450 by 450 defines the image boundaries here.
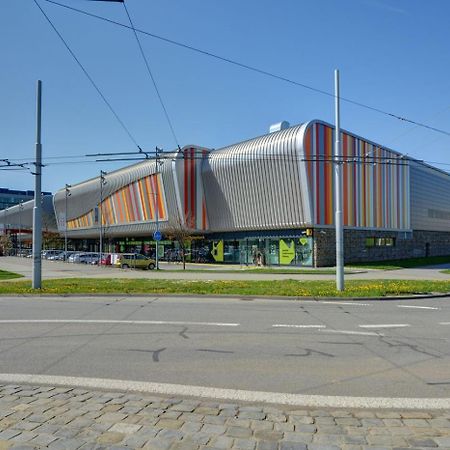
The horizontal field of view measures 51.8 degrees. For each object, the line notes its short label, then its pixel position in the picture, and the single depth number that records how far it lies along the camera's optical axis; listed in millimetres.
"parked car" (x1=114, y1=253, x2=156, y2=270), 41406
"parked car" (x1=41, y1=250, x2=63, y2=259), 66794
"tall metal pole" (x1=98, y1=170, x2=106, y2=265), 59812
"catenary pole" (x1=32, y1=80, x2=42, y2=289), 18781
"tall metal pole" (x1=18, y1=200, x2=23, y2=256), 99219
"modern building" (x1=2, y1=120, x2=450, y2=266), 39406
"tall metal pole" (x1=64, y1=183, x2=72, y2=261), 74588
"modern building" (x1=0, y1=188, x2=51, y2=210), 154875
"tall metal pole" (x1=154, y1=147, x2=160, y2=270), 50069
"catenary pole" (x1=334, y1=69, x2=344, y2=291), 17719
